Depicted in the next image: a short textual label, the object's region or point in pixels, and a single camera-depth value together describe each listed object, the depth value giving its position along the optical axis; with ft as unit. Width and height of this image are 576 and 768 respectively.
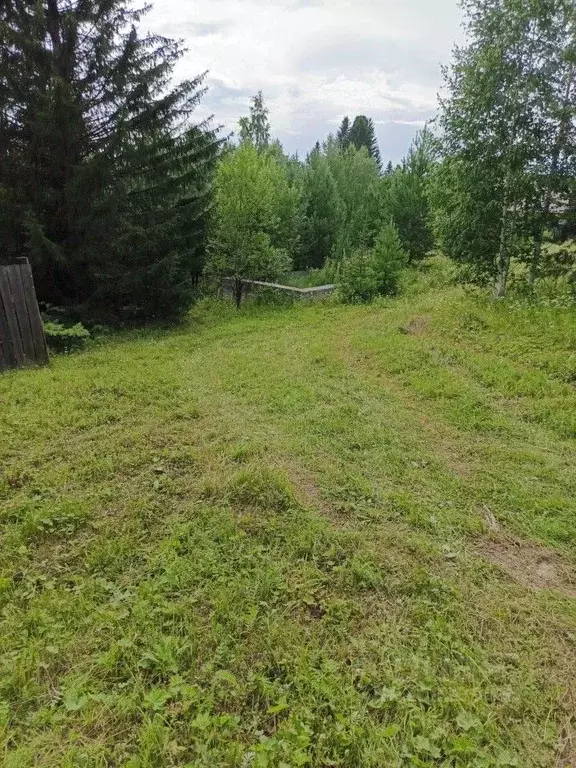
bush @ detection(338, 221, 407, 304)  41.52
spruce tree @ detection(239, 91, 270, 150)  84.23
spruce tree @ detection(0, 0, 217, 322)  24.89
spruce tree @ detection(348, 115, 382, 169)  184.24
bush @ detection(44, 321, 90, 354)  24.92
